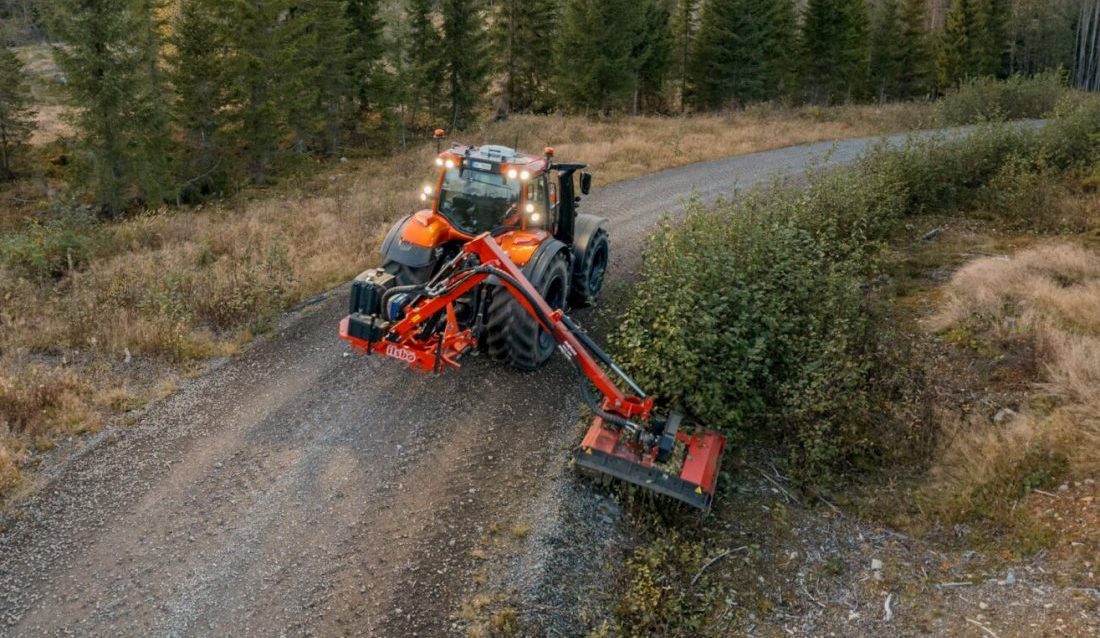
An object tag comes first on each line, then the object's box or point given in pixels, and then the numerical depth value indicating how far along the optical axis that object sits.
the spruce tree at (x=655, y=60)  39.09
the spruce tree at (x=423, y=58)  28.05
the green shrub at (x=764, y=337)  7.58
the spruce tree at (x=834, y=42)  41.32
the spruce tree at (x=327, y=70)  24.83
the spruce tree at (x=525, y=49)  32.94
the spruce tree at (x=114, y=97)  18.16
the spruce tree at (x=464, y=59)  29.22
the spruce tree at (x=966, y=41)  45.03
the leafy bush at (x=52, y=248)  11.63
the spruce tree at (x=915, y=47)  47.41
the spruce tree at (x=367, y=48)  28.03
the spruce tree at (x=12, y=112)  27.09
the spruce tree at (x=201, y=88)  21.31
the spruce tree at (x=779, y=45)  38.28
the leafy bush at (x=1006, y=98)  24.28
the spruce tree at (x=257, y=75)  22.02
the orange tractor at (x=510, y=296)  6.93
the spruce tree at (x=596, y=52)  30.52
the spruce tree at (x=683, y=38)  40.03
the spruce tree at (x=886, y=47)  47.28
